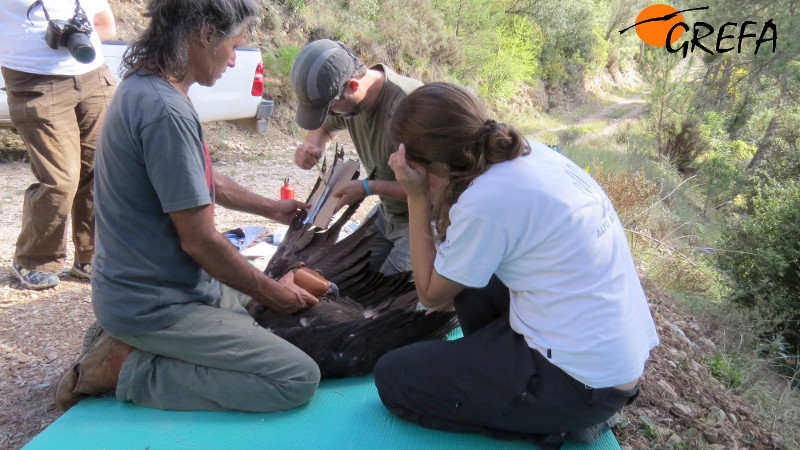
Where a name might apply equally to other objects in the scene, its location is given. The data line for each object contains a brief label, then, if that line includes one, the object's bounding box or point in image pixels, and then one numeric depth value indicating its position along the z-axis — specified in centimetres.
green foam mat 229
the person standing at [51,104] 363
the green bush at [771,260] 518
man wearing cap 312
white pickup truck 748
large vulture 272
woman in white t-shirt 193
